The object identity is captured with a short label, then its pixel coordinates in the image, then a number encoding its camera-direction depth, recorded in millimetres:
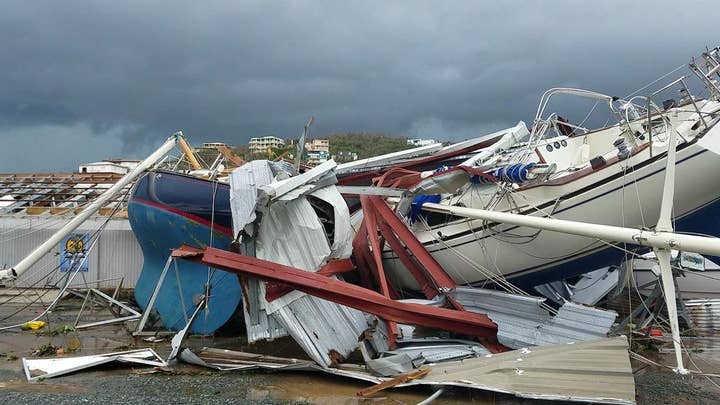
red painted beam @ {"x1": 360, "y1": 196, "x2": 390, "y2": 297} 10219
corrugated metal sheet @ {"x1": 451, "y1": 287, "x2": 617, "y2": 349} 8594
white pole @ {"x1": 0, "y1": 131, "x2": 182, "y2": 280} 11570
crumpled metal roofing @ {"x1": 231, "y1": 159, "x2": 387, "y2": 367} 8938
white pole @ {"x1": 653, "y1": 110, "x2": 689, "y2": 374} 6742
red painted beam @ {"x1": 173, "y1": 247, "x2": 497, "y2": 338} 8398
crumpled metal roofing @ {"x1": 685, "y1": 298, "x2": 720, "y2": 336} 11403
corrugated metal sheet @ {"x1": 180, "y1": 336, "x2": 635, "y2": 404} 6664
